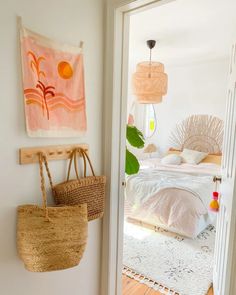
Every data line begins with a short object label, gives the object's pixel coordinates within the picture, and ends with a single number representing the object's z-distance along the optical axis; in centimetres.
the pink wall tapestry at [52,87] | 107
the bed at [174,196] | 265
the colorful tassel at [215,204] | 175
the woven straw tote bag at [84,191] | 118
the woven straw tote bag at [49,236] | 102
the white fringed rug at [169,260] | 196
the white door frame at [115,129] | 135
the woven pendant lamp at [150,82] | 276
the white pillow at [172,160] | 425
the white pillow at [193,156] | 426
